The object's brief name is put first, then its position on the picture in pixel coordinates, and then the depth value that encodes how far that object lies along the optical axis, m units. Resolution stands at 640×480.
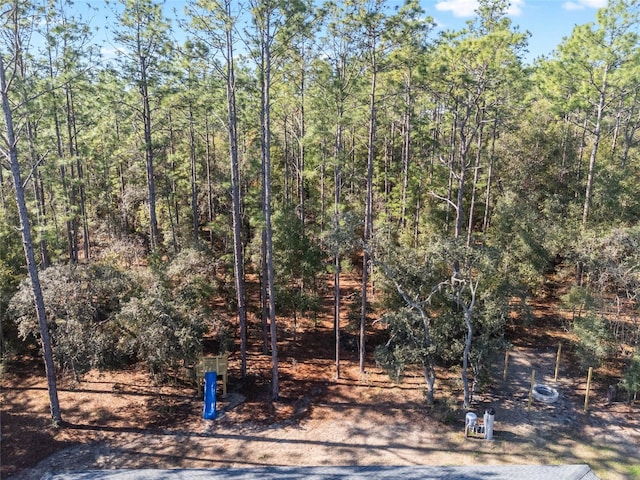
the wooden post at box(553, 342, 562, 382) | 14.41
